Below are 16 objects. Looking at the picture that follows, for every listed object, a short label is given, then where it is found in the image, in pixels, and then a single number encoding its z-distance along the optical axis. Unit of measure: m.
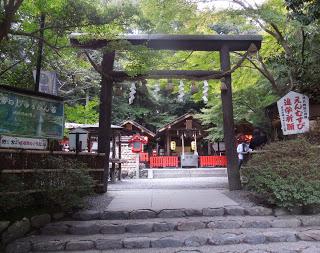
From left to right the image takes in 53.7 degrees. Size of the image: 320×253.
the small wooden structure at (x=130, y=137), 25.37
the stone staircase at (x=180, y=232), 5.41
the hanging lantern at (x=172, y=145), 29.81
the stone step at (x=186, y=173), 22.73
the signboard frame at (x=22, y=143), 6.44
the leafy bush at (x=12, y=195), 5.85
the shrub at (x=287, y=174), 6.73
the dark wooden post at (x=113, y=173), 16.38
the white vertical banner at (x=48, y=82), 8.73
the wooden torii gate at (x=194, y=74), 10.05
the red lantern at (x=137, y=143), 23.44
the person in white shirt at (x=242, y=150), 14.34
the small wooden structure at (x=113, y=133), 16.19
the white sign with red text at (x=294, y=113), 9.99
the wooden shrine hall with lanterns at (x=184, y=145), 26.56
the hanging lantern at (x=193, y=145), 28.94
